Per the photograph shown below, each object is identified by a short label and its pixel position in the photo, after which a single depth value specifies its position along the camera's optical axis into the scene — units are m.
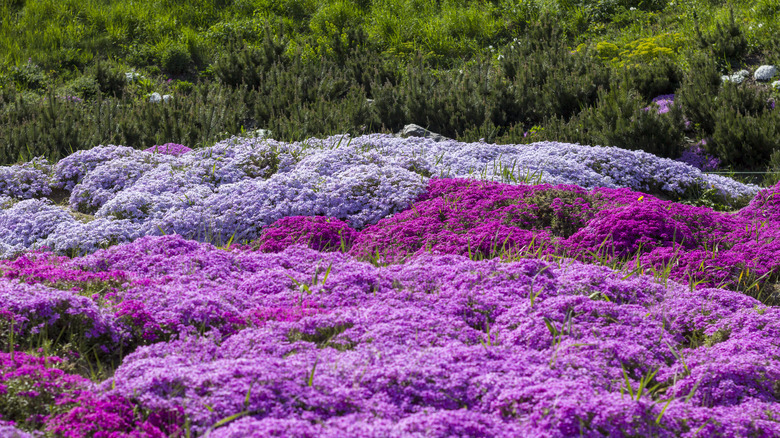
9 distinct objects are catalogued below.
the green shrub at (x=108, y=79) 29.12
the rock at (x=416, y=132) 20.37
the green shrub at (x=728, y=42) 25.48
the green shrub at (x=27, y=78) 29.16
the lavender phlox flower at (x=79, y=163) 16.84
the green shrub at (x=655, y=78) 23.86
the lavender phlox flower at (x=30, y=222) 13.13
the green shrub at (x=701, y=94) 20.81
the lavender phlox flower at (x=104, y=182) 15.52
